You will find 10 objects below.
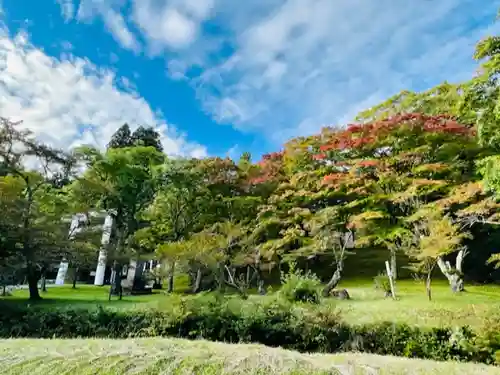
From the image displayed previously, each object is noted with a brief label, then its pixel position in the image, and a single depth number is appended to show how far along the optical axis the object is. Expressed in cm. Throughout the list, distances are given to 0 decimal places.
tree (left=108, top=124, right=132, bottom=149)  2814
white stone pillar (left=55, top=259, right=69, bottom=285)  2250
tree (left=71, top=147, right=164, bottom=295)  1477
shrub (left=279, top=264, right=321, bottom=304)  835
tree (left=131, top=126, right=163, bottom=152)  2788
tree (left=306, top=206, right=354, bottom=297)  1372
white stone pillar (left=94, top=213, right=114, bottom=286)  1465
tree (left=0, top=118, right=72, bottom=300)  1152
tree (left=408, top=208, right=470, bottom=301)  1061
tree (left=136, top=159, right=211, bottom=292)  1543
